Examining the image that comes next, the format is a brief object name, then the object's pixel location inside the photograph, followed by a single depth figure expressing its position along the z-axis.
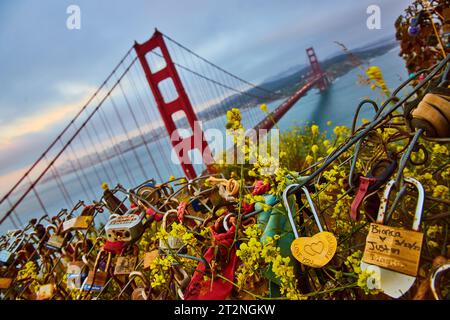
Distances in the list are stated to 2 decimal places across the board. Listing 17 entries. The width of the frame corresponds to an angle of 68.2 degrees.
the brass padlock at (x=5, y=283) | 1.17
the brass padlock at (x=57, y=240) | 1.06
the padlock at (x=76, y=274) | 0.89
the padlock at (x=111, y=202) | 0.99
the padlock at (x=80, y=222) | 0.98
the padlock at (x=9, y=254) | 1.25
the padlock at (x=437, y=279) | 0.36
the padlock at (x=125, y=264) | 0.77
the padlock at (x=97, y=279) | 0.81
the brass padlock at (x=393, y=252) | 0.36
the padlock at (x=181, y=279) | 0.60
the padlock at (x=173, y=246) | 0.63
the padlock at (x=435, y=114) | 0.38
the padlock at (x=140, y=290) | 0.72
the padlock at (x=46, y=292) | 0.96
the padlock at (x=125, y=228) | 0.73
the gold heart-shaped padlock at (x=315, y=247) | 0.44
